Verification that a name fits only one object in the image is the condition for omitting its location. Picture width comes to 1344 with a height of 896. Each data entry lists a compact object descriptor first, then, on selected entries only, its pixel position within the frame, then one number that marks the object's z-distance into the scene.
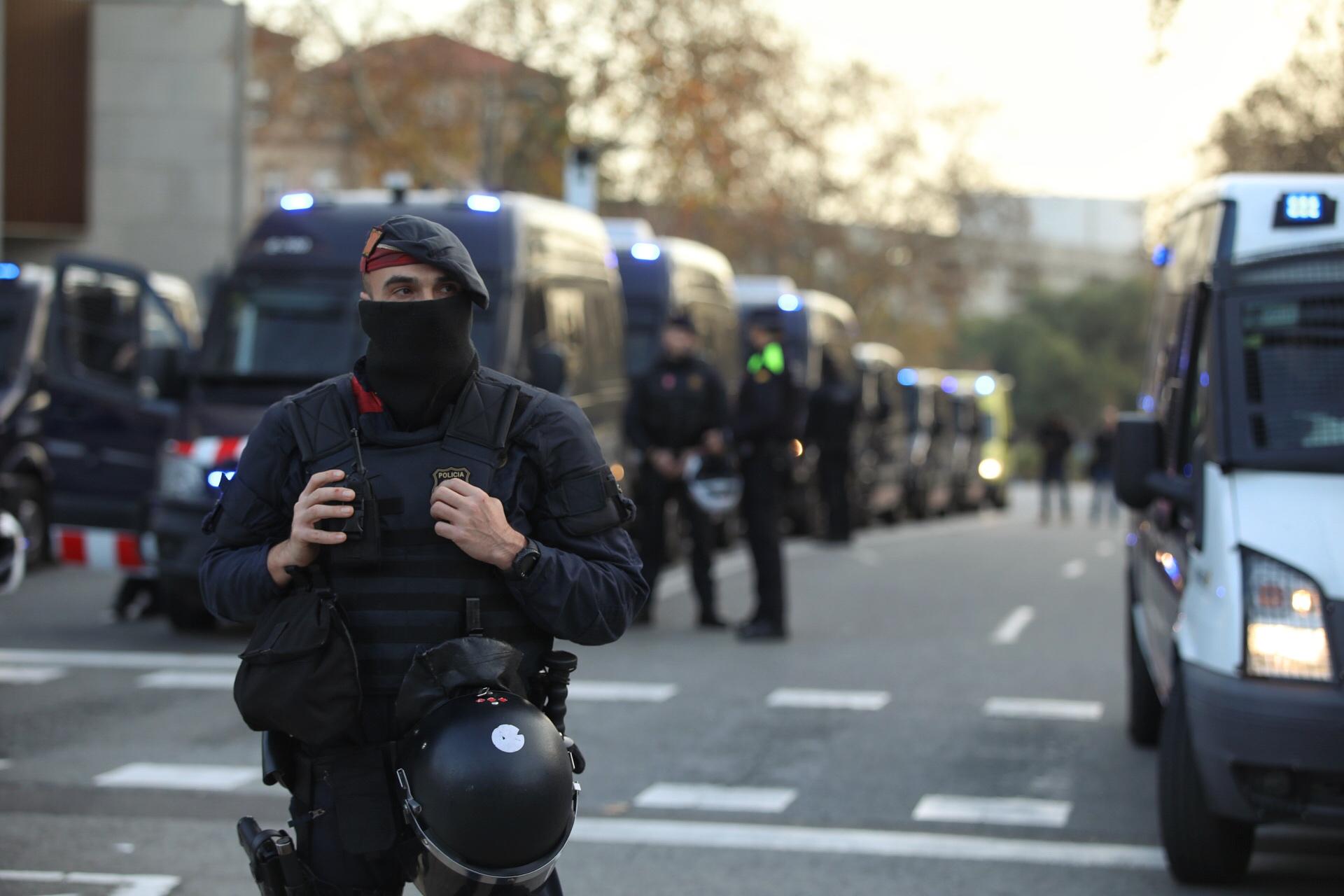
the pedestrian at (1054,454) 32.03
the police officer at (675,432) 12.42
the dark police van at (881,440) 27.52
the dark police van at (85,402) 12.75
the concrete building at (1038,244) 59.12
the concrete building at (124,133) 33.12
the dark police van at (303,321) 11.54
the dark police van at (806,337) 23.99
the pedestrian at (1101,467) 31.38
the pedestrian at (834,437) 22.36
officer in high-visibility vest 12.20
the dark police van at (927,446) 32.22
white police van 5.72
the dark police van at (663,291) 19.34
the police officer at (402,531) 3.51
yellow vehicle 43.22
